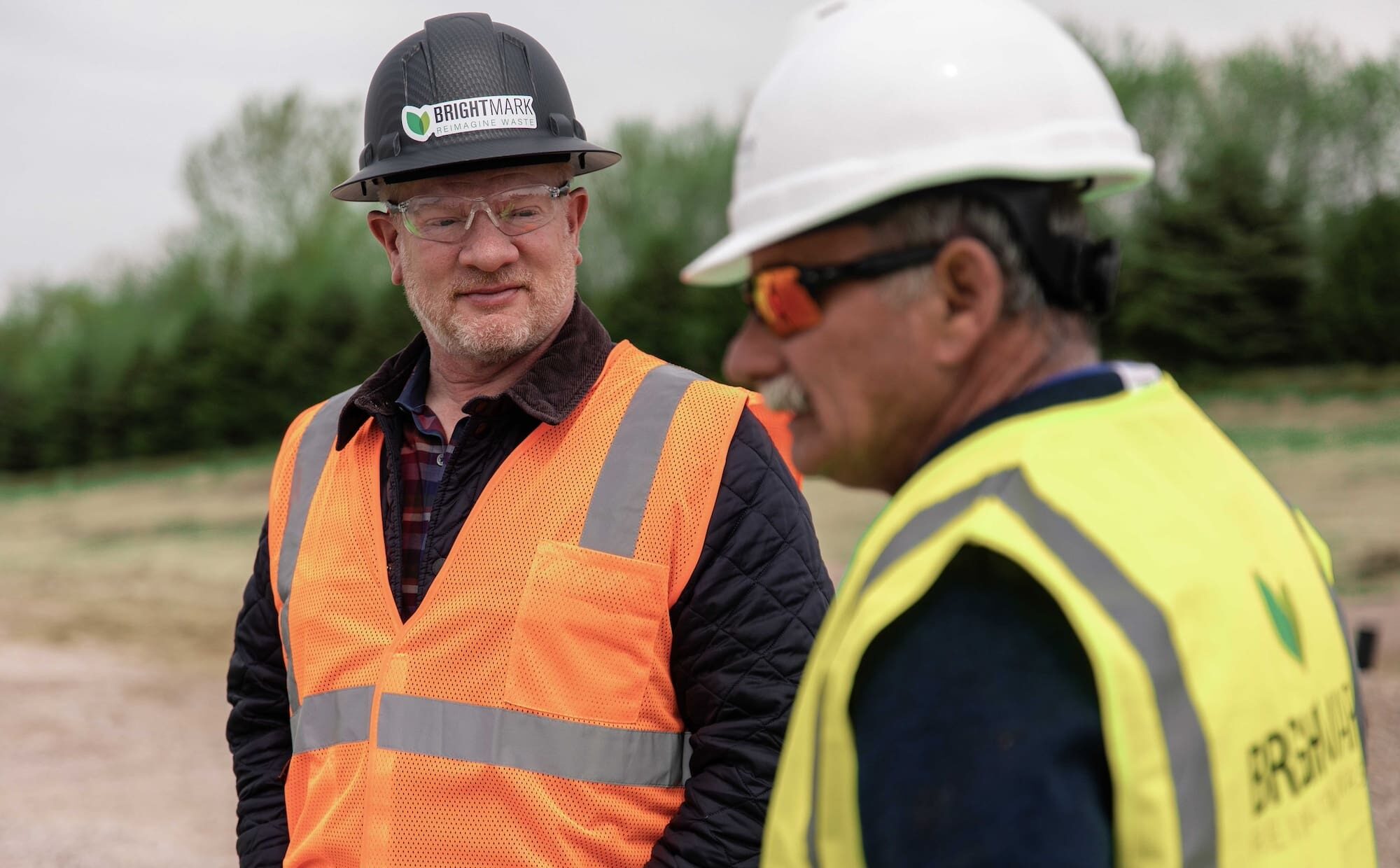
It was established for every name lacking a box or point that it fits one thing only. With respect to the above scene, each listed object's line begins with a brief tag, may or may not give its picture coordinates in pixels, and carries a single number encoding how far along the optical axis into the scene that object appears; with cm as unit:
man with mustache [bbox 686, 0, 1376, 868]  171
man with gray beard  237
